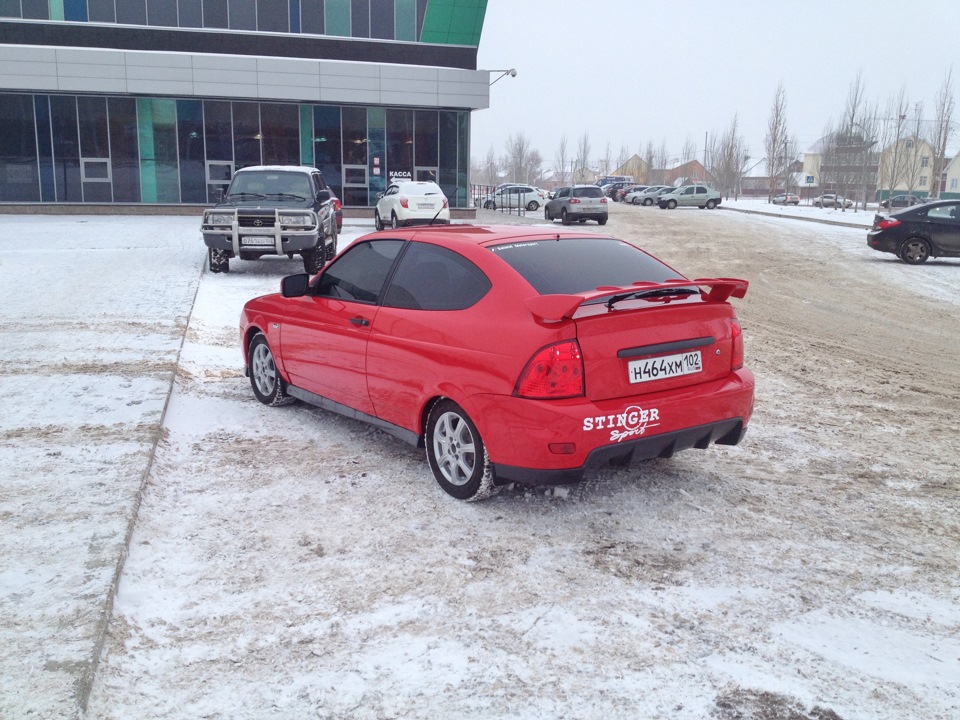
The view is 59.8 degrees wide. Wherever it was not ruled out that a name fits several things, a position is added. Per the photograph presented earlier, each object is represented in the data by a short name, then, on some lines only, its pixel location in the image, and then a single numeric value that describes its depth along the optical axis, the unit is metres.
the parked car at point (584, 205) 31.86
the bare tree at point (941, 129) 55.62
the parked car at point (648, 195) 53.88
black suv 14.36
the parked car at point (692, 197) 48.50
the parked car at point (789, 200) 69.91
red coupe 4.32
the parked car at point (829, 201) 64.07
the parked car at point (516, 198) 42.88
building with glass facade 31.69
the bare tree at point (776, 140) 64.62
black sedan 18.77
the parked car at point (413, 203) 23.52
